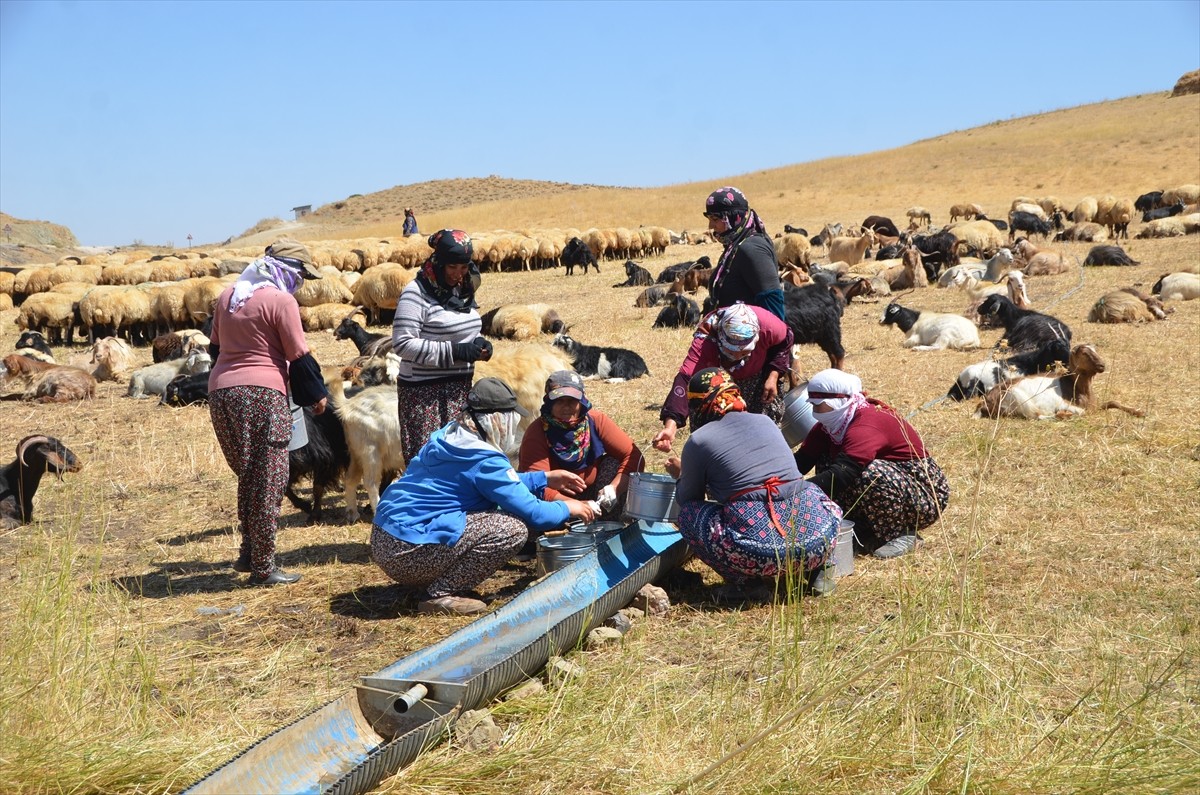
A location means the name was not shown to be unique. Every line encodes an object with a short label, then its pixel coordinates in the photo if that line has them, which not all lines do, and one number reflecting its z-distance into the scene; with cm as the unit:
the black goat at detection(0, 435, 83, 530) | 762
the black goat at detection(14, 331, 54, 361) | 1699
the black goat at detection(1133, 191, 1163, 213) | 3494
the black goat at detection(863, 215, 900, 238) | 3126
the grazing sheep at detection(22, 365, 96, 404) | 1344
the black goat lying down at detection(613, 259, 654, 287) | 2425
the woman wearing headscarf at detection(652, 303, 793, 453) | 568
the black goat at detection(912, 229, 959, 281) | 2055
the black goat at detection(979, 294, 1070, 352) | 1152
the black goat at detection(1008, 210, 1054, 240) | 2998
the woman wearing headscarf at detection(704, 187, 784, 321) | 606
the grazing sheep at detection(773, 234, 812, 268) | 2444
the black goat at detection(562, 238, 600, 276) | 2925
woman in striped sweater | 573
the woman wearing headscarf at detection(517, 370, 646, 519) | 561
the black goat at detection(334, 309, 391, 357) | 1468
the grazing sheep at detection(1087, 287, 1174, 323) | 1305
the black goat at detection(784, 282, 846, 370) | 1074
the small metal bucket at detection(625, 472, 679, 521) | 534
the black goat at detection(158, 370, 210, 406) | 1259
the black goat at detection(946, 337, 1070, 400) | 948
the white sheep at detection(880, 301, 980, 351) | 1263
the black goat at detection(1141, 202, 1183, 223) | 3112
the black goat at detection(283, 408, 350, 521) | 715
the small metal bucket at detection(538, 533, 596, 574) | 525
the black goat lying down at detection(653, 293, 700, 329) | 1603
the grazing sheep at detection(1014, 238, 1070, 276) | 1898
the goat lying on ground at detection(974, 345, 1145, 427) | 846
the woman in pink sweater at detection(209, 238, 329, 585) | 543
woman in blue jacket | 518
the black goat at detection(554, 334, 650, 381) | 1226
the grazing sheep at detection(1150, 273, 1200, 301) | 1499
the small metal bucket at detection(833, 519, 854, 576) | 517
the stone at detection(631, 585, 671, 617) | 503
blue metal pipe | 333
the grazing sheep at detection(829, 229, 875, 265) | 2370
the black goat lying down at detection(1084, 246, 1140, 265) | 1947
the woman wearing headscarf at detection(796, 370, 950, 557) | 554
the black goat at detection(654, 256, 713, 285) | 2283
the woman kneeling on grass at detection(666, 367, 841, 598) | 489
